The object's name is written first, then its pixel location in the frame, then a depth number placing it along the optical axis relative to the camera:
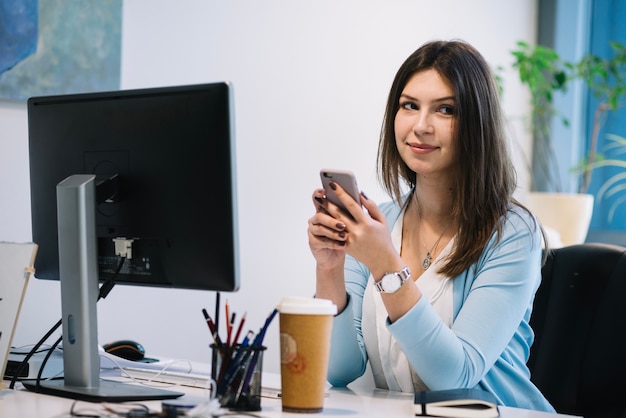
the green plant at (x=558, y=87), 3.51
